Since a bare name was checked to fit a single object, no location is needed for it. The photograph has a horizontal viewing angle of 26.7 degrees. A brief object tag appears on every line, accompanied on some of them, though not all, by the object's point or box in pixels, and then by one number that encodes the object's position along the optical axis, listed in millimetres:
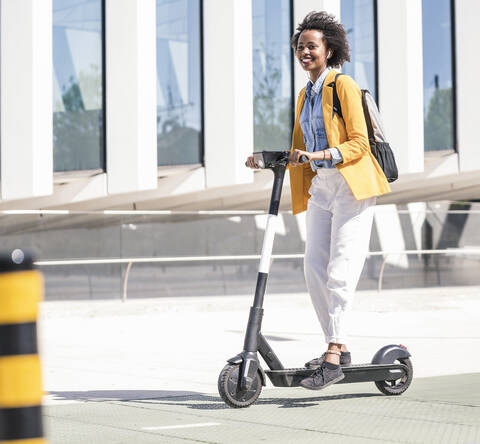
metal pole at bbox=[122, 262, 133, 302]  15703
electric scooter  5180
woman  5473
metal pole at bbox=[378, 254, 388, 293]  18531
